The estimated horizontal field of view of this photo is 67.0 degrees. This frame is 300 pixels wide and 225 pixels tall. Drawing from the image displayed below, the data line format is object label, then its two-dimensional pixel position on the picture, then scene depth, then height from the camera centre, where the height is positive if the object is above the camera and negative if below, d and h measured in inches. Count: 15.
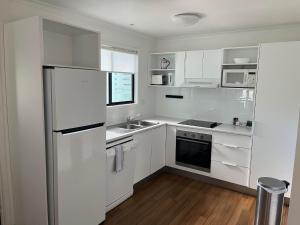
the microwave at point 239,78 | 128.4 +6.5
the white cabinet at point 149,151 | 131.0 -40.2
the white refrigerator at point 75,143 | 77.7 -21.7
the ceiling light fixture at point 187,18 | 104.4 +32.2
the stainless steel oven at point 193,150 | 139.9 -39.5
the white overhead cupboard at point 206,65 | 138.7 +14.6
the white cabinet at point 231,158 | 127.6 -40.0
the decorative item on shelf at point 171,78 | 163.9 +6.5
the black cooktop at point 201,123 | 145.5 -23.5
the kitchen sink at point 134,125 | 144.5 -25.1
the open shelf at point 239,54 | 136.7 +21.6
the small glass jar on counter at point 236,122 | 145.5 -21.3
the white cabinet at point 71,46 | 97.2 +17.3
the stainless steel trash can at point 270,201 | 75.8 -37.8
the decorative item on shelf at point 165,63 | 167.3 +17.6
